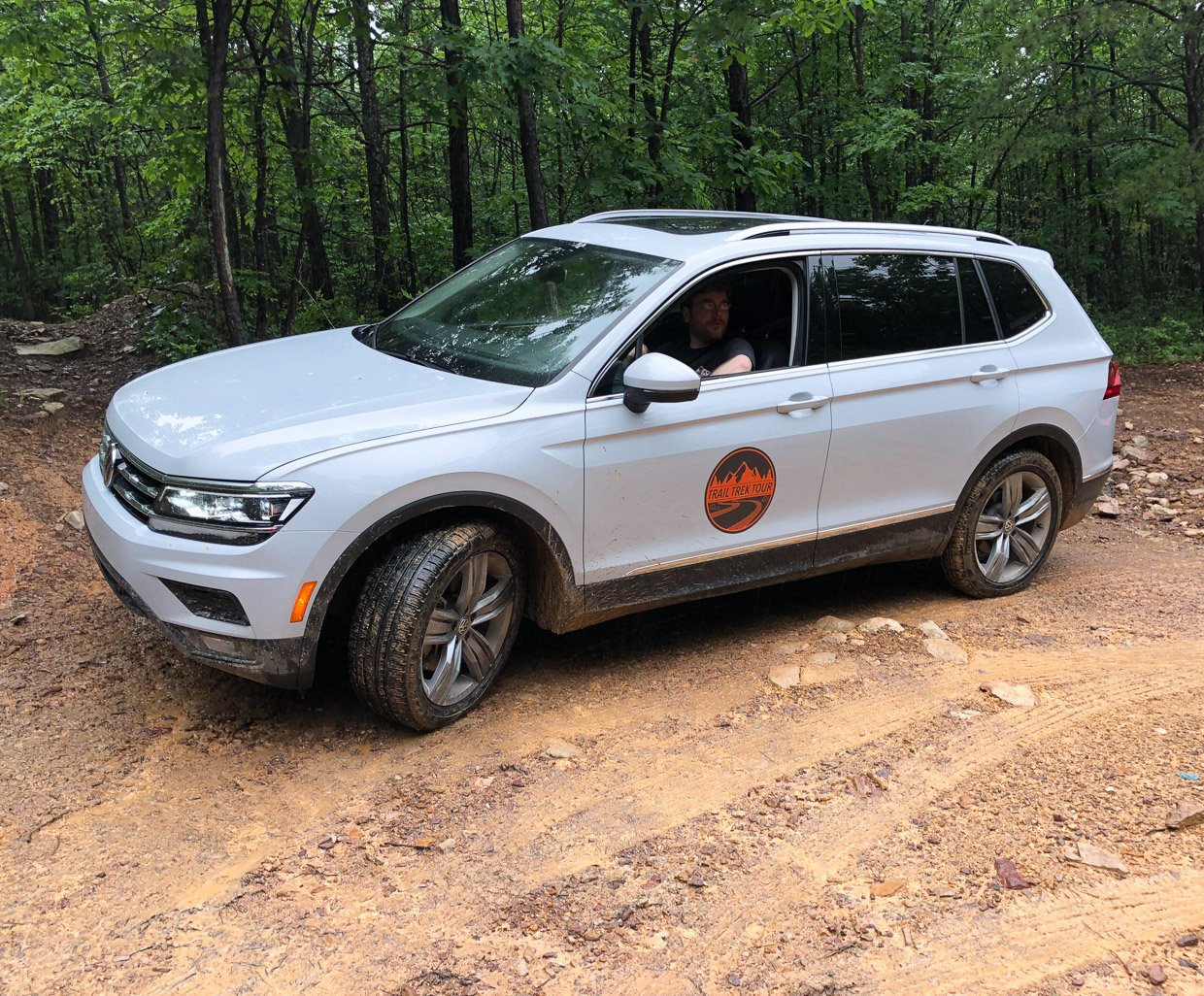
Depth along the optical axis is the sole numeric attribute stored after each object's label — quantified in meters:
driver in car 4.59
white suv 3.49
